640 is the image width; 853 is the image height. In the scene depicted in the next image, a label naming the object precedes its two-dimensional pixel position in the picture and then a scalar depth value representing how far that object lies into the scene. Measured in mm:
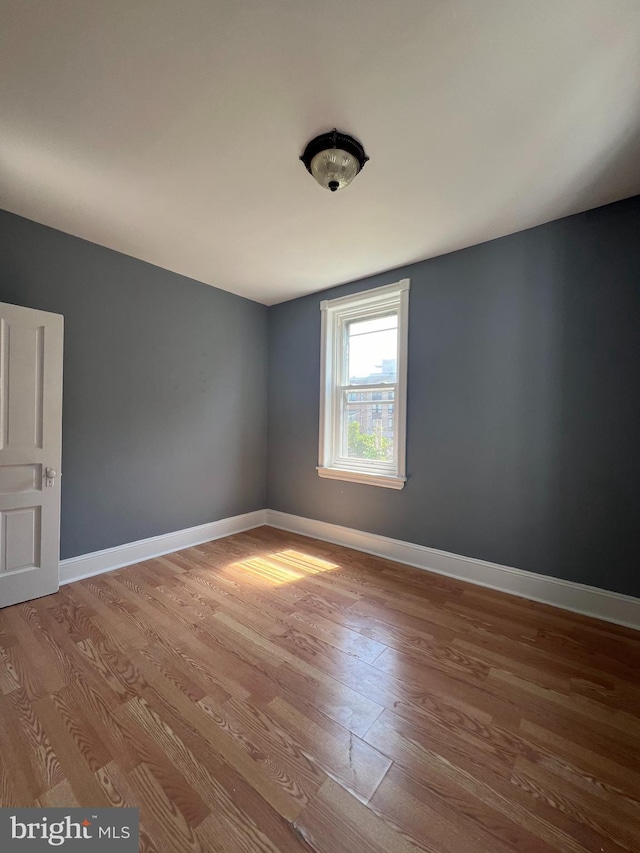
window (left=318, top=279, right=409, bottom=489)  3002
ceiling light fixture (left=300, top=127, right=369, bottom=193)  1593
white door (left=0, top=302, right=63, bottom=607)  2098
